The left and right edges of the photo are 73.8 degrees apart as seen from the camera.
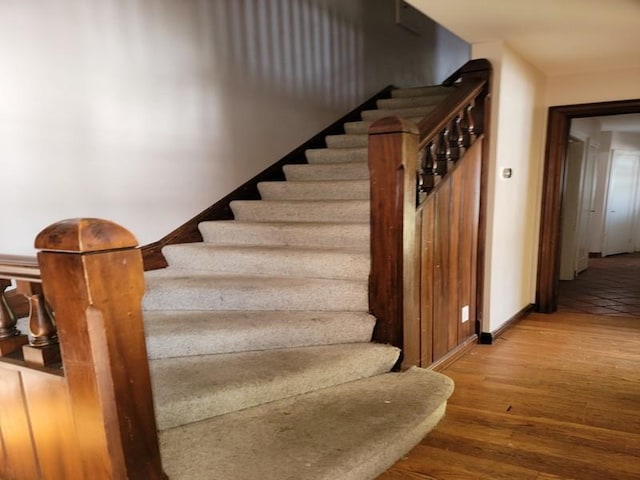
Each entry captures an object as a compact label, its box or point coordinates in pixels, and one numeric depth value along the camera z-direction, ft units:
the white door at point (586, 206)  17.75
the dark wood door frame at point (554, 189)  11.78
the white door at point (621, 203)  23.38
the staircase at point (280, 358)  4.73
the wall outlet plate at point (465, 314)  9.52
